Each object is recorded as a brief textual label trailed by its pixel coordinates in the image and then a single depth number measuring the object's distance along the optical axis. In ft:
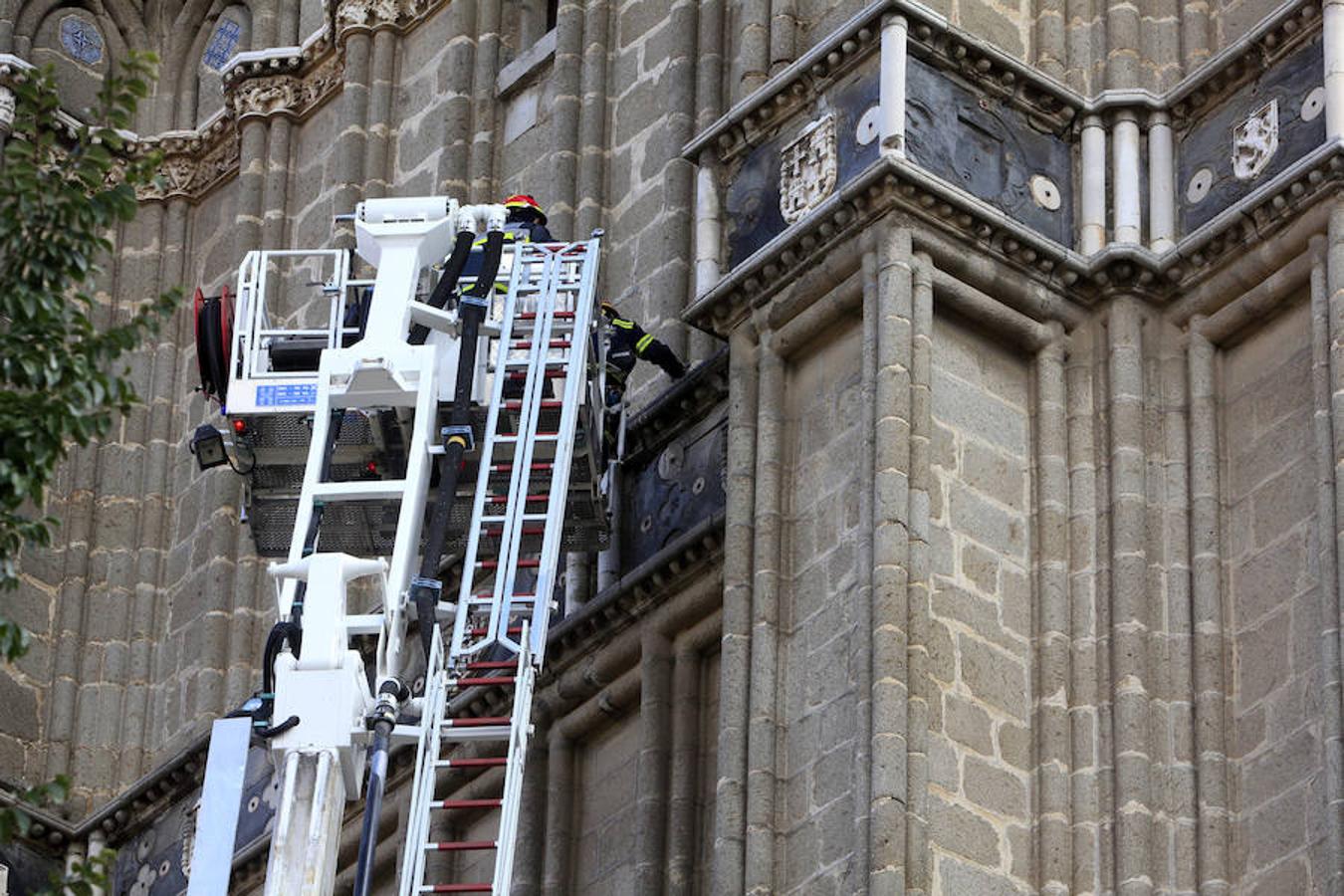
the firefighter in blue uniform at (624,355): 88.58
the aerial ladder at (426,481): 74.28
